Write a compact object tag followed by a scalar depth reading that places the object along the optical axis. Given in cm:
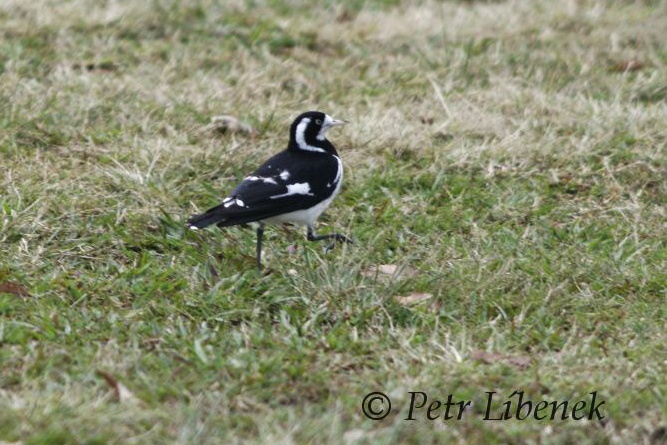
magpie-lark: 1134
